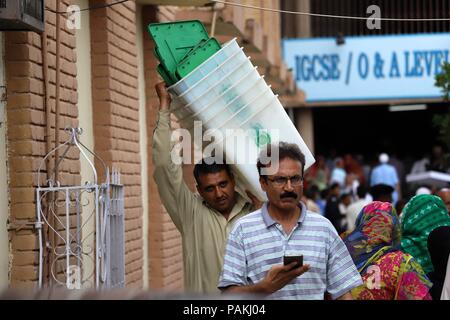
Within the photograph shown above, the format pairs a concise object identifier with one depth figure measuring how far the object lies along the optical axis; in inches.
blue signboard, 928.9
